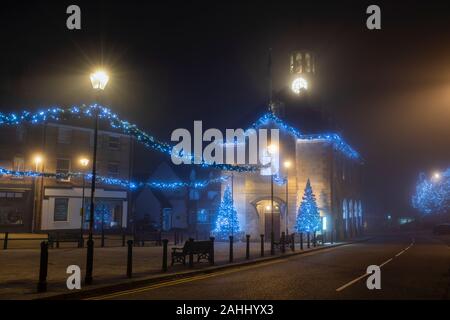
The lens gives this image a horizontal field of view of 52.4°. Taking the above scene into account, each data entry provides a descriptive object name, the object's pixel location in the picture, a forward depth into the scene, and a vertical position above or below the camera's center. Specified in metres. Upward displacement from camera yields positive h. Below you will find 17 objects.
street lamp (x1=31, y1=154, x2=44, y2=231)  41.50 +2.99
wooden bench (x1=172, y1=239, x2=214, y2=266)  17.80 -1.05
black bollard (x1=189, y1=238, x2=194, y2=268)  17.16 -1.15
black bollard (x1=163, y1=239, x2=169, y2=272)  15.74 -1.15
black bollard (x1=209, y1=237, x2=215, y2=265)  18.65 -1.35
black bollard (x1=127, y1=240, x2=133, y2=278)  13.80 -1.19
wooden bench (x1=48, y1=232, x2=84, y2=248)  26.29 -0.81
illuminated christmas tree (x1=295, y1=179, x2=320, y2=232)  37.75 +0.83
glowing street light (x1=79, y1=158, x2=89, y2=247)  26.77 -1.04
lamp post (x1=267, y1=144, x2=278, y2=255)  24.07 -1.06
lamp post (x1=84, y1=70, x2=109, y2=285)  12.86 +3.99
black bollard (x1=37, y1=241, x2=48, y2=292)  10.86 -1.10
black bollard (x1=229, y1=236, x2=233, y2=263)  19.47 -1.24
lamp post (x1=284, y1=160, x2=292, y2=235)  41.19 +5.27
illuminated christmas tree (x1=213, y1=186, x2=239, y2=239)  38.28 +0.39
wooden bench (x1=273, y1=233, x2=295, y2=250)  27.94 -0.92
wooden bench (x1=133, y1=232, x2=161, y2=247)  30.38 -0.97
